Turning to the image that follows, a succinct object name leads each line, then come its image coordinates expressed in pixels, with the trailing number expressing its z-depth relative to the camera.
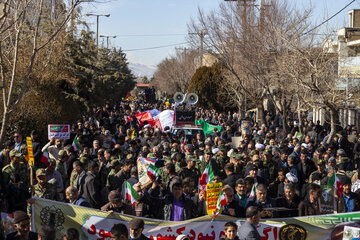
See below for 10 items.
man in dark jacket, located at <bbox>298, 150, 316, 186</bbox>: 11.12
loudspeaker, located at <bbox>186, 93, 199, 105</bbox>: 23.17
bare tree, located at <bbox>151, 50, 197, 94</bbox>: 77.01
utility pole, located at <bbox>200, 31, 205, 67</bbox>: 27.98
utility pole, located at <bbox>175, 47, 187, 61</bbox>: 82.95
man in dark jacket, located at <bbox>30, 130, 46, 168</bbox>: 12.12
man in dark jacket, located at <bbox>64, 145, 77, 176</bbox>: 11.01
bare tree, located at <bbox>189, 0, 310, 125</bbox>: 22.49
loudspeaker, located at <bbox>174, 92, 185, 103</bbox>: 23.83
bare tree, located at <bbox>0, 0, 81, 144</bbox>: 8.92
